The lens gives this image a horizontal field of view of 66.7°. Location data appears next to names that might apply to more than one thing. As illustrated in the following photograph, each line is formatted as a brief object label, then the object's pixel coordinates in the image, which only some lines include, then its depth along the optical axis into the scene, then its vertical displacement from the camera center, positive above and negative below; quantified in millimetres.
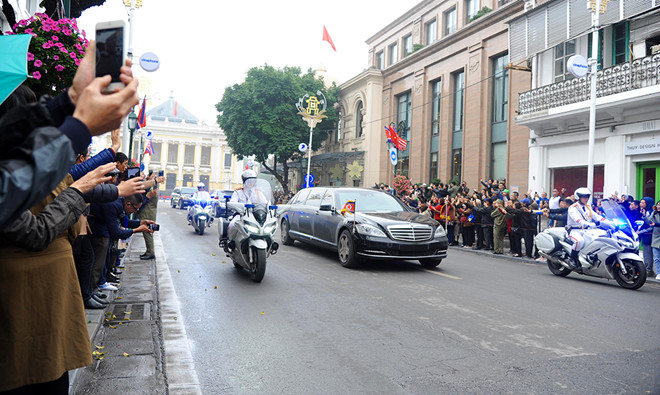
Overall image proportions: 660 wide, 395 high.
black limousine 9820 -257
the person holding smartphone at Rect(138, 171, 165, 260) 10633 -174
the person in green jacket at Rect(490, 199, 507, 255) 14477 -229
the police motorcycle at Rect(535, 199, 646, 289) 8742 -481
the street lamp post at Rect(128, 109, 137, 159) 15371 +2706
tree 40906 +8383
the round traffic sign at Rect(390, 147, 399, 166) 24825 +3077
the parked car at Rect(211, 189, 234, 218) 10027 +152
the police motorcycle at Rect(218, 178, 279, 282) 8211 -300
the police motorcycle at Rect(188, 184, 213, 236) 17203 -68
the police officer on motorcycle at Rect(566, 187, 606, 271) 9446 +75
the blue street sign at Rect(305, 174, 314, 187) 31198 +2139
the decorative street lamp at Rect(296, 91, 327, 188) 34500 +7179
